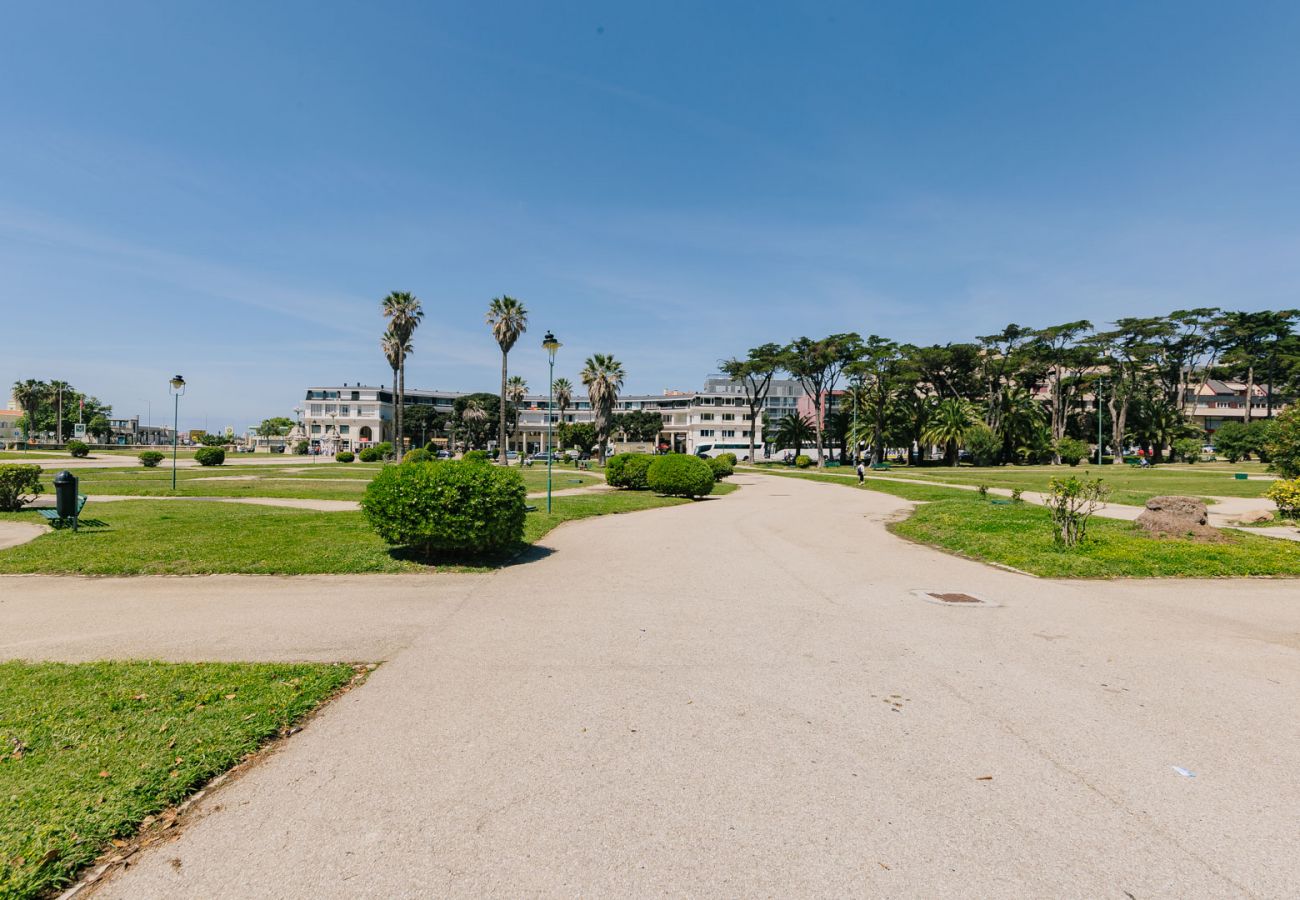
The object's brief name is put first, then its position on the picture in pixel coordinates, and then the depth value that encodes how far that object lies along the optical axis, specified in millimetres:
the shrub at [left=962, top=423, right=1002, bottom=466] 62250
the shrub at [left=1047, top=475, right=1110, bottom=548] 11211
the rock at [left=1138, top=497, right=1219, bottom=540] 11789
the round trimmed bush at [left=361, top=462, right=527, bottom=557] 9586
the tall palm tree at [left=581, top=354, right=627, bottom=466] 54938
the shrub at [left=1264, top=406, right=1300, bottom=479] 16609
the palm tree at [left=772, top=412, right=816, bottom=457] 80500
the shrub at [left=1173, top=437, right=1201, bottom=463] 66750
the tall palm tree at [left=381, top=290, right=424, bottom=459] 57750
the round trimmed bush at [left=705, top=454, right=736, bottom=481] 33212
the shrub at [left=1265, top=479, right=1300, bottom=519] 13915
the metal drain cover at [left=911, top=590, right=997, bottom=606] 7988
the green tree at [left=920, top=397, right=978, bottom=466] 63300
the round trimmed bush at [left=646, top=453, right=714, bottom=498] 23234
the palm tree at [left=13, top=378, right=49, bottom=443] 100188
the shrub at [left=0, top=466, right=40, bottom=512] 15203
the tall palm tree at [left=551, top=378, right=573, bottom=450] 96625
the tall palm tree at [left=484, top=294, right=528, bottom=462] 56656
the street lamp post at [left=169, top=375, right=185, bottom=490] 26047
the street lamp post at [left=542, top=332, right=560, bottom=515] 17750
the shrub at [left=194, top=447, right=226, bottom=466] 44422
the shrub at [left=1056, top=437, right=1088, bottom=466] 62469
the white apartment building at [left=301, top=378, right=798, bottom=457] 119875
